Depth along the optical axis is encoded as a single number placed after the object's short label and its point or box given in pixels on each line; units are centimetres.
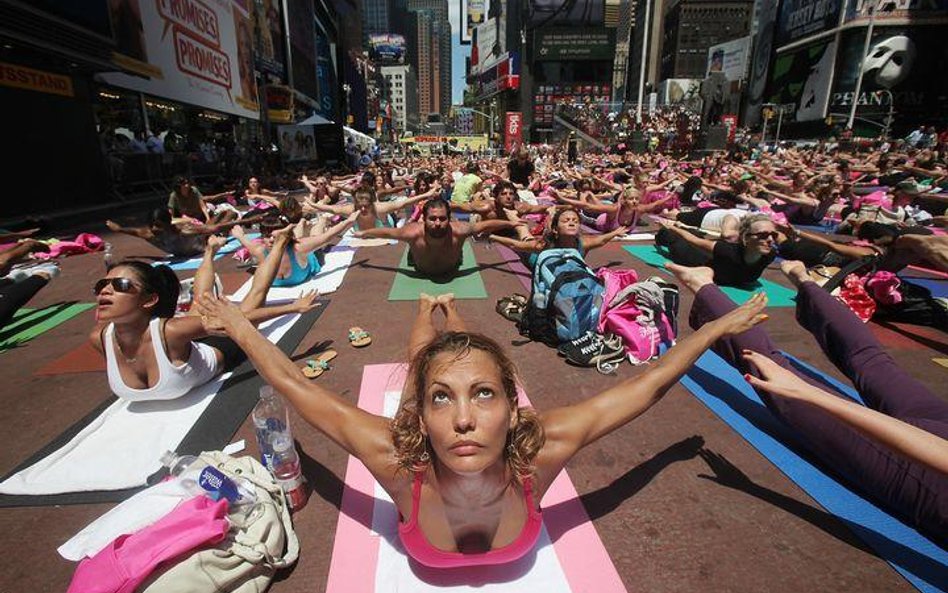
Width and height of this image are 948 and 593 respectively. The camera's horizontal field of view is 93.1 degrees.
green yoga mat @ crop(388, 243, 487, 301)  621
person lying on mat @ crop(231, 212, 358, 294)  644
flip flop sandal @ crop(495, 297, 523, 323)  522
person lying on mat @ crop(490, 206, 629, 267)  521
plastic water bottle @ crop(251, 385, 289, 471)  250
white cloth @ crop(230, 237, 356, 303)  627
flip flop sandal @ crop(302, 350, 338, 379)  398
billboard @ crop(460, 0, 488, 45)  13650
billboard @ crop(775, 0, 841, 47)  4347
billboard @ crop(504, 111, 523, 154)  4434
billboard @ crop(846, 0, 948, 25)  3866
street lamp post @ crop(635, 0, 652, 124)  4518
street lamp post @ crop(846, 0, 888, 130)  3925
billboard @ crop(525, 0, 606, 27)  7981
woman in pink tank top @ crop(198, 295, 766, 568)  158
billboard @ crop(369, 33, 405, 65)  12269
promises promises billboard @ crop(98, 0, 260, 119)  1580
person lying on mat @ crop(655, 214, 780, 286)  570
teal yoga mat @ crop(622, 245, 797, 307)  591
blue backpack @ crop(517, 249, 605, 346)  431
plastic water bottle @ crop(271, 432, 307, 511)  247
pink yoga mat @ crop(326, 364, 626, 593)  206
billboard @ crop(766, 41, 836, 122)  4441
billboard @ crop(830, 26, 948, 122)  3966
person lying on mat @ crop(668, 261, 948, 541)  187
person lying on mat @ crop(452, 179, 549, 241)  819
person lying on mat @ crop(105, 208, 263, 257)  788
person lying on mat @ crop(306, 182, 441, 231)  876
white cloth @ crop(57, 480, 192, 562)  194
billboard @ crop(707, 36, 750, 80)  6512
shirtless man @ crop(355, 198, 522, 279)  631
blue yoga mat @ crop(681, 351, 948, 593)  214
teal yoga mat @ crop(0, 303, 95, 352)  502
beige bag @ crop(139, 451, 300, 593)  172
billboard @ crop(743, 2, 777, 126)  5294
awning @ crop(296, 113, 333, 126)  2856
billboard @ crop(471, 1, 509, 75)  10881
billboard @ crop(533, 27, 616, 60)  8075
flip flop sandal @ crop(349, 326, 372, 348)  460
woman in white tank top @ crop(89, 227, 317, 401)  293
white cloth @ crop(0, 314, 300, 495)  270
